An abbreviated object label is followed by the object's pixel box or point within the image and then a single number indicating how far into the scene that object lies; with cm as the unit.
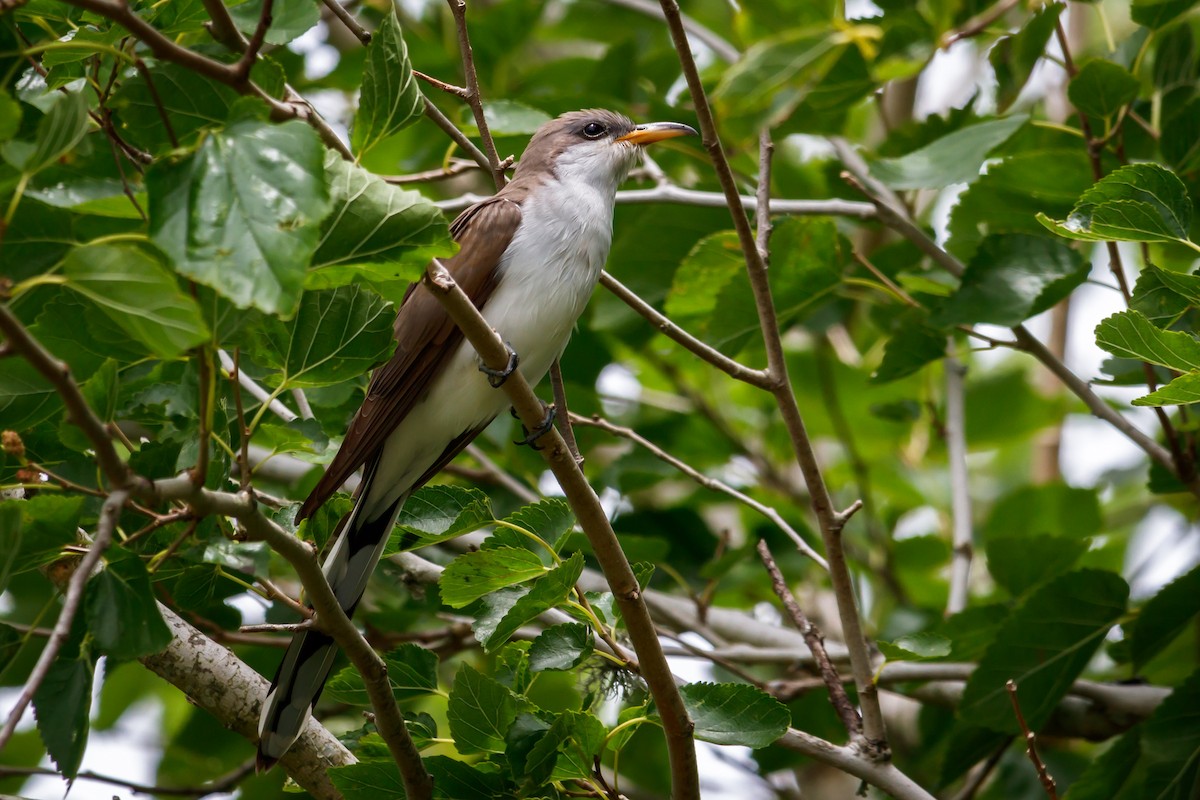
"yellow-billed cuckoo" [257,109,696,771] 768
